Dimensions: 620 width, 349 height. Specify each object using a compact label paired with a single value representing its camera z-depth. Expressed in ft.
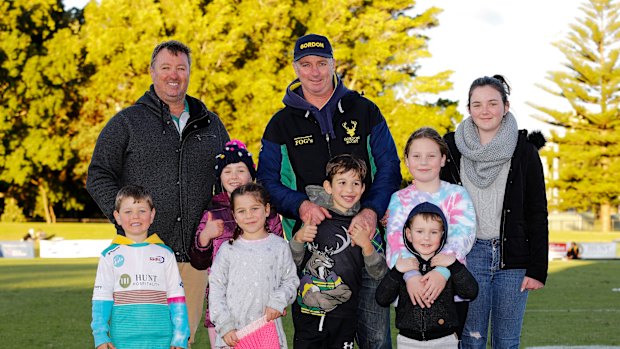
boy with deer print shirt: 16.14
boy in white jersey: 15.99
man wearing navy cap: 16.51
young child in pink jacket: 17.49
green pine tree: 167.73
